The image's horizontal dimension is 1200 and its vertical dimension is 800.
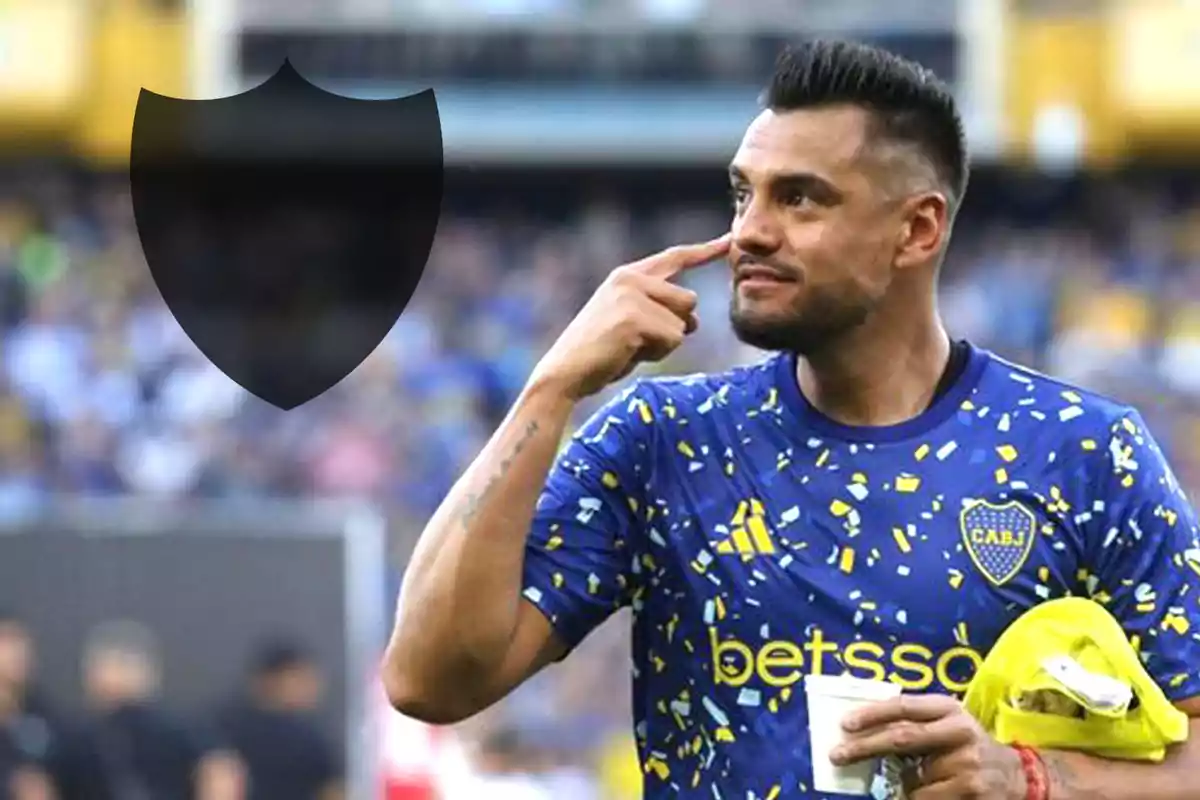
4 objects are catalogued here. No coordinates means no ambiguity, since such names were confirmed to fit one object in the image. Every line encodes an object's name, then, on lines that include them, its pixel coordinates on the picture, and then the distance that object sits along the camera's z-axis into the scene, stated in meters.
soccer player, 6.08
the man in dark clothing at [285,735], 18.42
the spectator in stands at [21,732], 18.20
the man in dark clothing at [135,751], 18.34
